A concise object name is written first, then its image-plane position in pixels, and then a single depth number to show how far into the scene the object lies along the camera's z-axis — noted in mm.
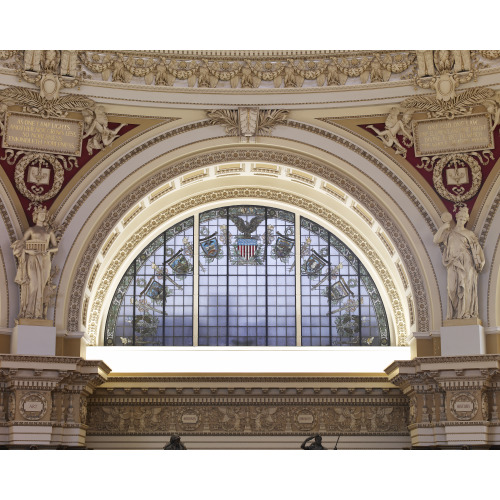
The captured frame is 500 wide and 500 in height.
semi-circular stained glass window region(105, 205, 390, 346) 27312
